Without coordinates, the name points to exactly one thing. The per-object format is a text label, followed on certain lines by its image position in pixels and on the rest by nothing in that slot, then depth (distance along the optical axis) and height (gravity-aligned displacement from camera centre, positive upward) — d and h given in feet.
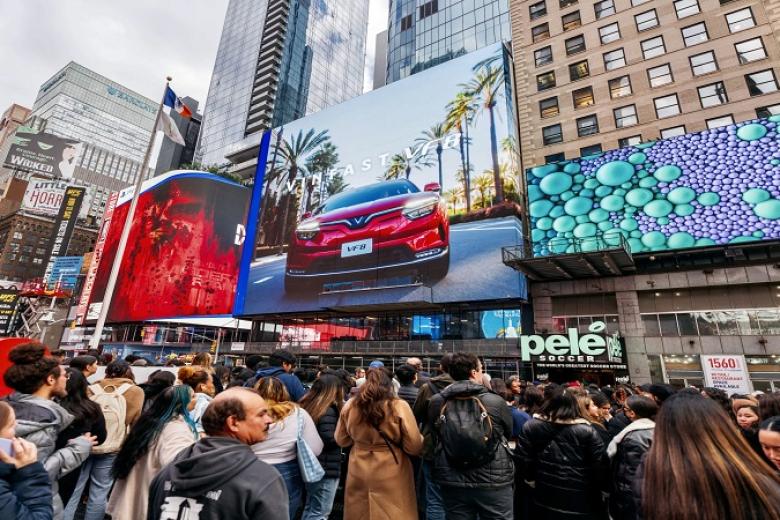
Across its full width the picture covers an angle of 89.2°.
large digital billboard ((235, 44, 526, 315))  94.94 +42.89
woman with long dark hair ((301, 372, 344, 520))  15.15 -2.80
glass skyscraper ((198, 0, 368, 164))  279.69 +215.02
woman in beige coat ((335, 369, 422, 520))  12.53 -3.07
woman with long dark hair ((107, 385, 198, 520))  11.48 -2.92
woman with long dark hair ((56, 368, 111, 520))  12.94 -2.28
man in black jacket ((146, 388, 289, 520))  6.35 -2.12
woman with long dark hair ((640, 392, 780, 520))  5.07 -1.35
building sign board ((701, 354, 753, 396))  63.41 -0.53
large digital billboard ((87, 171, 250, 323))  171.12 +43.94
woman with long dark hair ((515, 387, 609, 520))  12.42 -3.04
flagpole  44.57 +11.80
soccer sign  62.28 +2.63
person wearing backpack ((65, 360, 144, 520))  15.25 -4.11
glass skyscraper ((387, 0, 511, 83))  155.94 +134.83
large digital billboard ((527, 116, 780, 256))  66.59 +31.30
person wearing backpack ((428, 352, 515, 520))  11.93 -2.76
